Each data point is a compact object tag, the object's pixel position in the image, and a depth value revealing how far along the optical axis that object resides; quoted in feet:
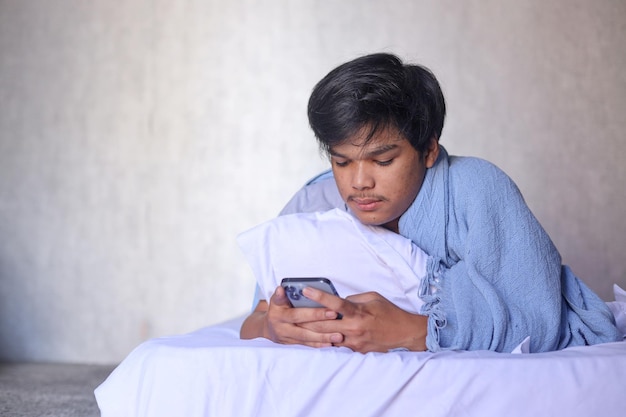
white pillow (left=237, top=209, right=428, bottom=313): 5.36
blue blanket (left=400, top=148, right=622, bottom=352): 4.90
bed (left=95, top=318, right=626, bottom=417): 4.15
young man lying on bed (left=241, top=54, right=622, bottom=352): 4.85
